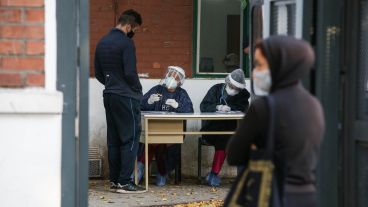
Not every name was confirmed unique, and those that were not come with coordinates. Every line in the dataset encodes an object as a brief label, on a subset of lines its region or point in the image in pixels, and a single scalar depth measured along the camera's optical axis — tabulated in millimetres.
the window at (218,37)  14812
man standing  12260
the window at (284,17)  8177
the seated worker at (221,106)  13775
